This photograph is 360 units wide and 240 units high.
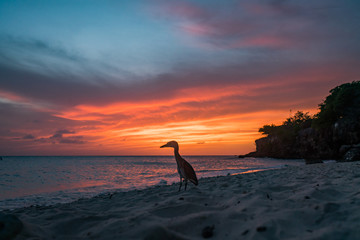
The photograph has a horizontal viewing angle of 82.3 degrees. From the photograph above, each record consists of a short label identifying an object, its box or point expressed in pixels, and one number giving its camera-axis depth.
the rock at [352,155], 17.07
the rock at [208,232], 2.88
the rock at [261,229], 2.74
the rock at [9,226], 3.07
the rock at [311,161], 17.90
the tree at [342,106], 32.33
